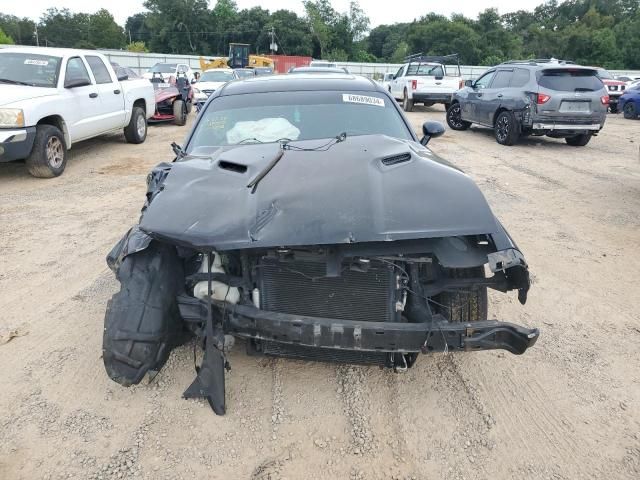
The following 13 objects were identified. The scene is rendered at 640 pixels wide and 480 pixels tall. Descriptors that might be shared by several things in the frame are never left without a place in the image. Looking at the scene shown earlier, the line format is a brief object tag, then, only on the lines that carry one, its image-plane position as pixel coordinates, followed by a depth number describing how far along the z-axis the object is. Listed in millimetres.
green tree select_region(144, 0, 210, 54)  75625
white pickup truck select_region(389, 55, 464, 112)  17578
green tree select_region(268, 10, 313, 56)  67938
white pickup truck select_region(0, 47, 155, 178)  7109
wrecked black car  2502
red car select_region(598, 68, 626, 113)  20547
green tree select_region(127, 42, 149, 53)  65688
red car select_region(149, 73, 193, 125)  13859
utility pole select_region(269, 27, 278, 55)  56388
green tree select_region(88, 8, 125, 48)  77000
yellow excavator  34500
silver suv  10576
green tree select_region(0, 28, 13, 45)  41344
